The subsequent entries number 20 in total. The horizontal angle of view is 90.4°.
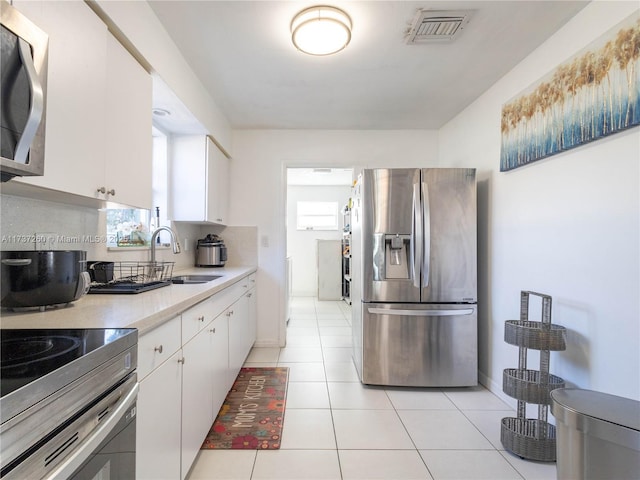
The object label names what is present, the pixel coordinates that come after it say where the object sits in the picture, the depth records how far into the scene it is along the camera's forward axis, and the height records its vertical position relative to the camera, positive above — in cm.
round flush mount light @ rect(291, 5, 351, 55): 174 +123
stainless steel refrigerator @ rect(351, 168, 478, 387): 254 -28
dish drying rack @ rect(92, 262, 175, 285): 196 -17
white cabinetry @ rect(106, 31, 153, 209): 141 +56
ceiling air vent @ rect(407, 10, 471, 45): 176 +129
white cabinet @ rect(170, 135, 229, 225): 279 +60
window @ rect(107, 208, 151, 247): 196 +11
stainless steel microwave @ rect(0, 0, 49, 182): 83 +41
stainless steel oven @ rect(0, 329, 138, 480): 55 -33
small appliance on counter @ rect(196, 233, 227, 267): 312 -7
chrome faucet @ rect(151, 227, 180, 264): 200 +1
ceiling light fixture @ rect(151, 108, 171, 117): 230 +98
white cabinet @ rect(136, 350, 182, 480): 103 -64
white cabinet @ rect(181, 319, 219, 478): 141 -73
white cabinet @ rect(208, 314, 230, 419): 185 -72
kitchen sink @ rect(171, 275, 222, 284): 232 -24
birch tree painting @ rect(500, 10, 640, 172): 144 +81
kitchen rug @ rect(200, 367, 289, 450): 186 -114
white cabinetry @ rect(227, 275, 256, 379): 235 -69
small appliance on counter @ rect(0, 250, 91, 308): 102 -11
